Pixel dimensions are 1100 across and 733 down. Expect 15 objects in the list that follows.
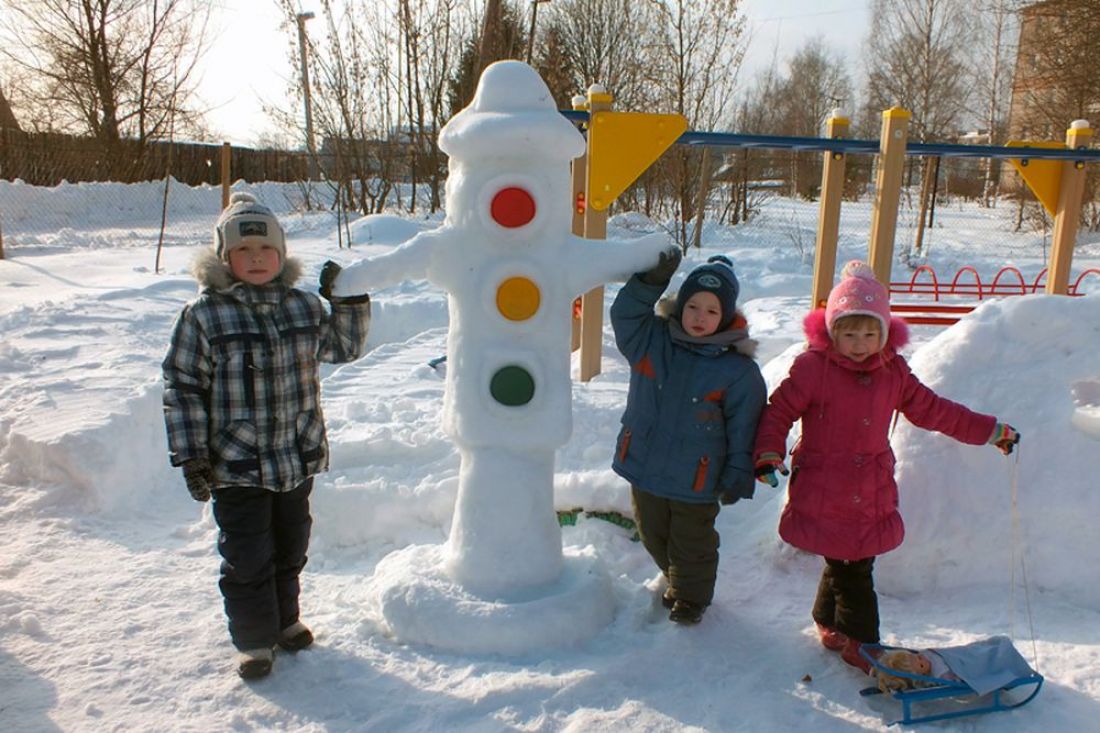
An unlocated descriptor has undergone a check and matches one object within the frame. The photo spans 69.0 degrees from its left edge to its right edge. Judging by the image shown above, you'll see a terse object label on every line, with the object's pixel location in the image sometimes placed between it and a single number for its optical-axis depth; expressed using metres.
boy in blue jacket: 2.52
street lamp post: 15.94
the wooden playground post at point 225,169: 9.41
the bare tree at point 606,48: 17.19
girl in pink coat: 2.45
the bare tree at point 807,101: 24.88
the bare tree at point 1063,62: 14.76
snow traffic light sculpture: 2.53
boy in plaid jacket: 2.34
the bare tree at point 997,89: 24.42
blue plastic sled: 2.18
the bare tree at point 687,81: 15.18
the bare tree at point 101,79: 18.34
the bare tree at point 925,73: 23.55
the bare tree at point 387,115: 16.38
